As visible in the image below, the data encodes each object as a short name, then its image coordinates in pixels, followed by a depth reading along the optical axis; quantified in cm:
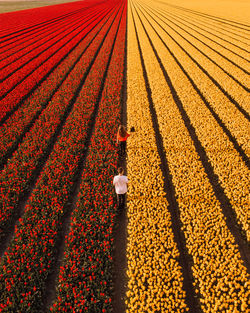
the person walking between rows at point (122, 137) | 981
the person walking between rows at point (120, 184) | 756
